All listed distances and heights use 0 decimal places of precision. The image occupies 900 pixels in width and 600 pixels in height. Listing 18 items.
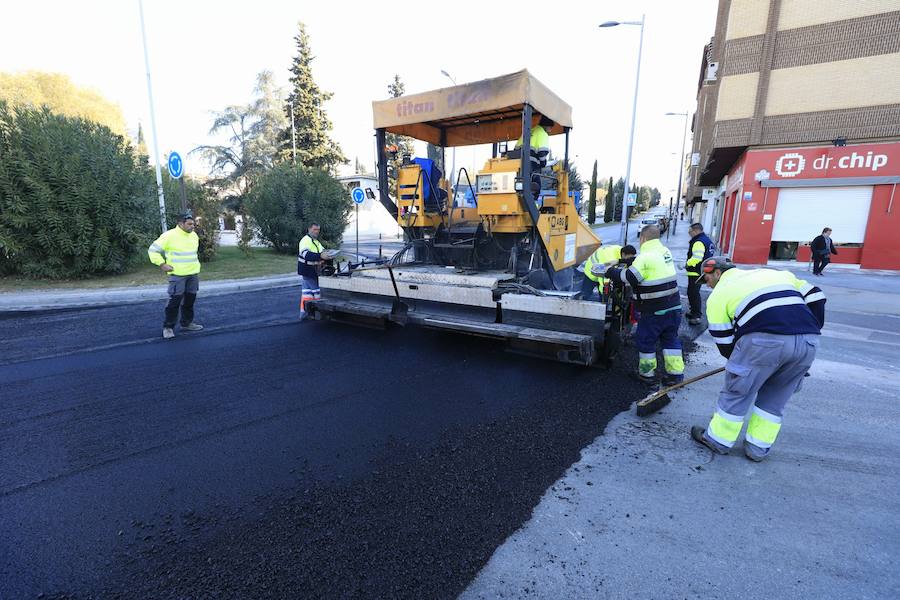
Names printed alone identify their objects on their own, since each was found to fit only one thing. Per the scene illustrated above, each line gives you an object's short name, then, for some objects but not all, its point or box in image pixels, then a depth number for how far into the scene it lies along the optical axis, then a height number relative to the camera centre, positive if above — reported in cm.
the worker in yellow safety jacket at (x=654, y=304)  418 -74
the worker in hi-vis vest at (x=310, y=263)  693 -71
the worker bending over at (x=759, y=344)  288 -76
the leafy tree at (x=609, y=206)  5447 +192
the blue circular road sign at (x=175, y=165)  969 +104
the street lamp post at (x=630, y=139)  1569 +304
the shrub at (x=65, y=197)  946 +32
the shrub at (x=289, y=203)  1623 +46
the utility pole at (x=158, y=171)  1145 +107
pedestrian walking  1255 -65
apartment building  1298 +308
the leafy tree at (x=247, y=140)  3234 +540
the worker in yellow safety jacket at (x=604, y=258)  515 -41
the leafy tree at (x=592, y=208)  4434 +135
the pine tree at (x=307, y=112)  2903 +666
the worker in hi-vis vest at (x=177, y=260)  596 -60
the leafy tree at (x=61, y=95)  2489 +664
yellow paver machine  455 -27
